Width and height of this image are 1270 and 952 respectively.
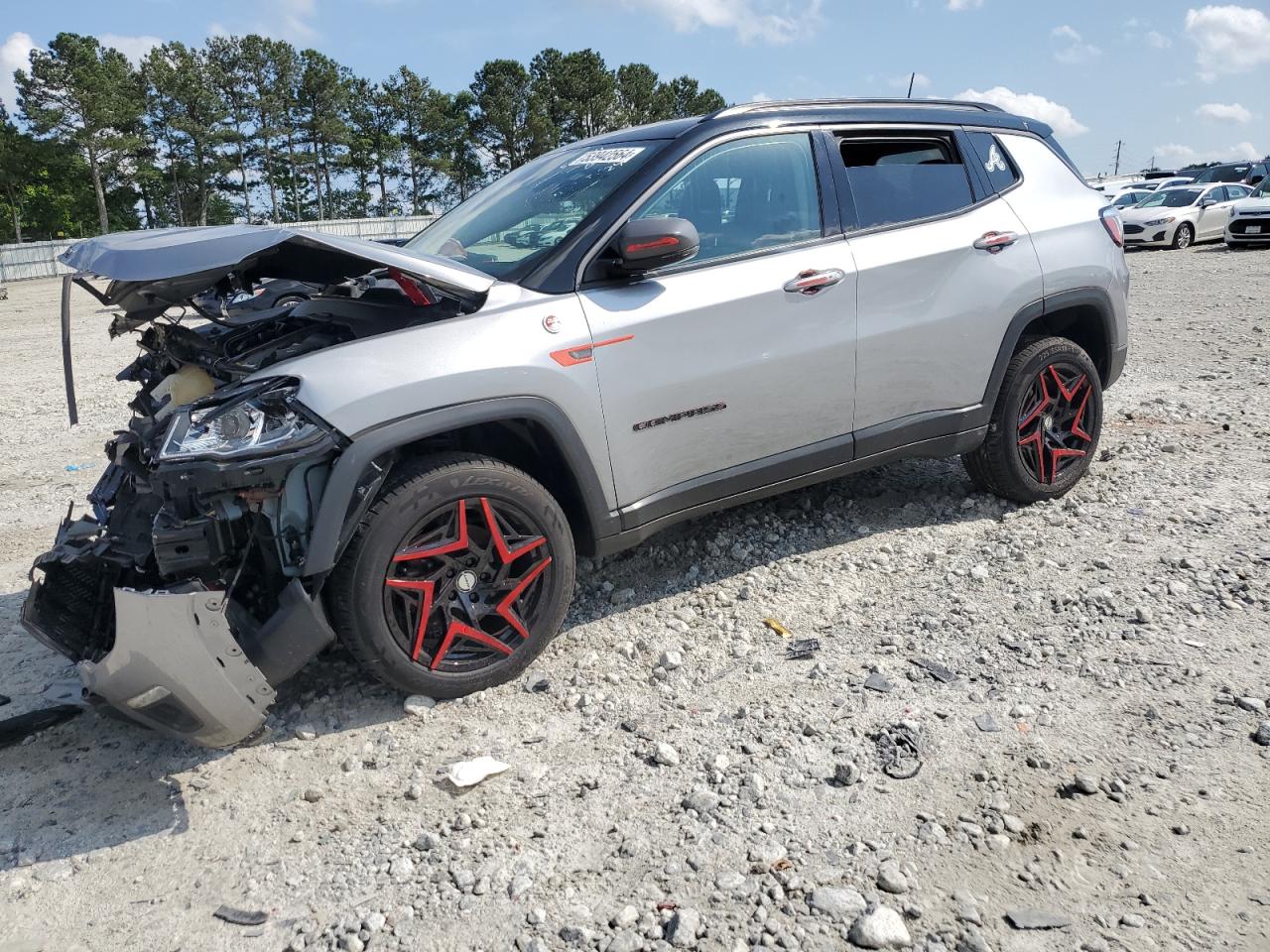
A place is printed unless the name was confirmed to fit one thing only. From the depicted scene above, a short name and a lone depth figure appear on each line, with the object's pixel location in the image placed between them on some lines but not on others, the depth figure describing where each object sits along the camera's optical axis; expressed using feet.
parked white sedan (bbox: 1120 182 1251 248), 74.33
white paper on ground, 9.95
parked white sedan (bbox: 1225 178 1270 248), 67.87
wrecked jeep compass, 9.82
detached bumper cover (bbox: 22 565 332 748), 9.07
